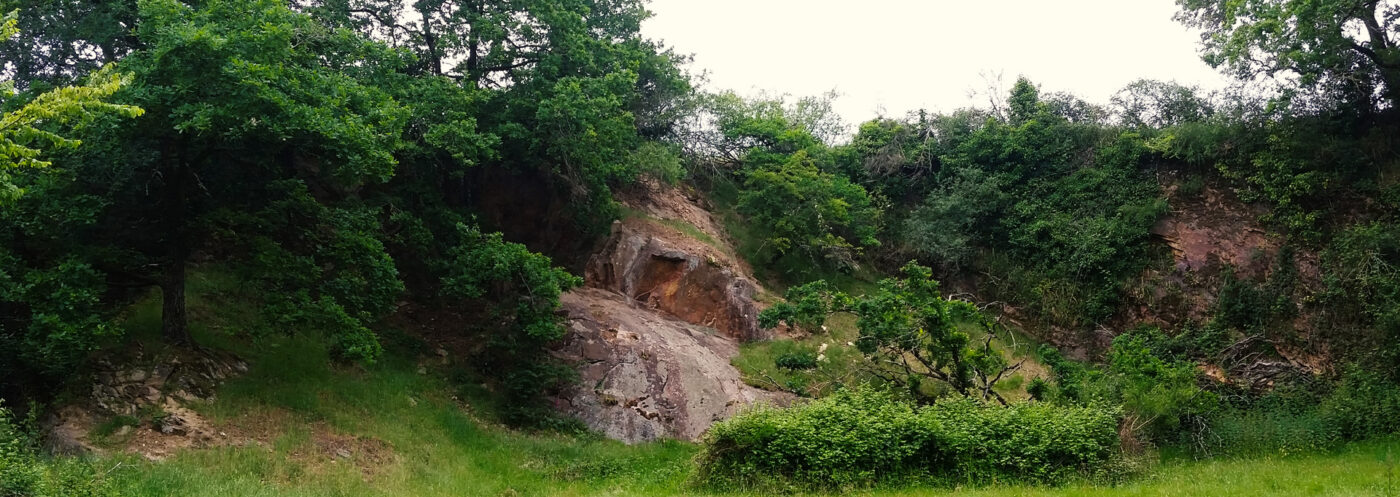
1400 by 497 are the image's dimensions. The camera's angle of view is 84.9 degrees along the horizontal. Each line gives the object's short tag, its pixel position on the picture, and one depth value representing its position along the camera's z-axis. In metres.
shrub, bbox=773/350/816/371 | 16.62
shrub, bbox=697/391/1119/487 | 11.34
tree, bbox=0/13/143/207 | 8.05
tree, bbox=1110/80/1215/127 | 24.41
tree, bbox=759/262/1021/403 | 14.61
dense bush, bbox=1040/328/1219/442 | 14.26
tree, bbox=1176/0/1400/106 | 17.38
